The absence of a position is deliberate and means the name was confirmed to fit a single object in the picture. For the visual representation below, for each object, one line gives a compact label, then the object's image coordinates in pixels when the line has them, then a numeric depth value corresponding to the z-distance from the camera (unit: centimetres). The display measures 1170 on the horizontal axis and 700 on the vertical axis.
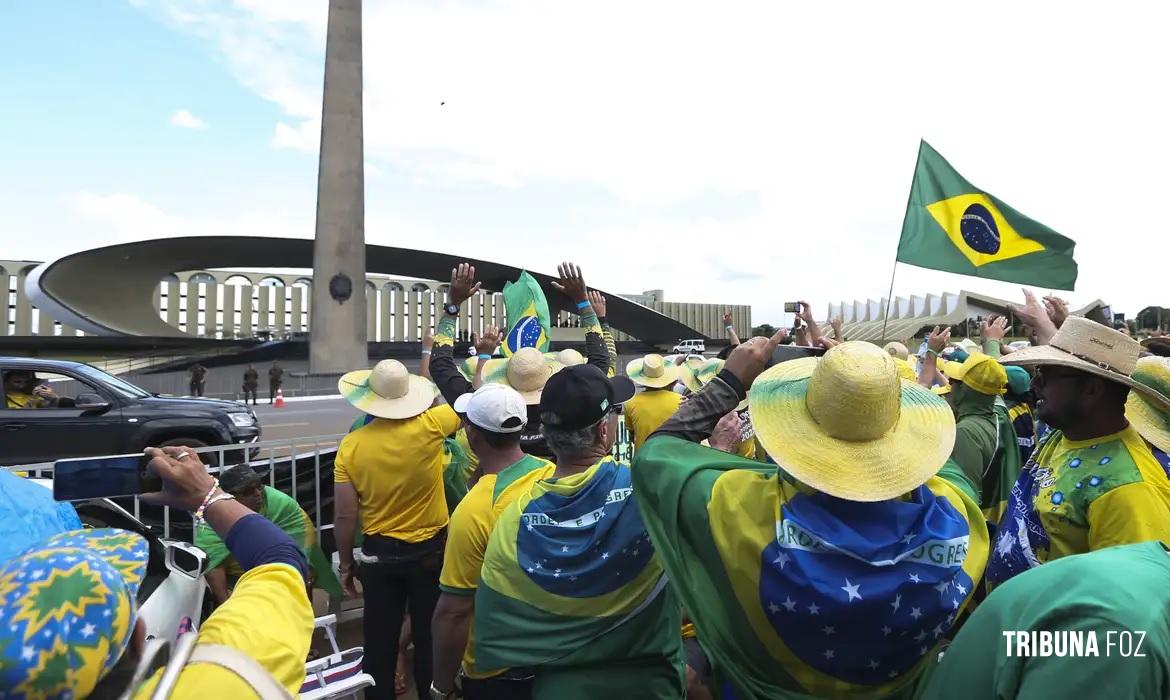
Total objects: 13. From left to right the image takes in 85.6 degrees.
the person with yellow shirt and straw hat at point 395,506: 351
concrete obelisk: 2492
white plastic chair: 255
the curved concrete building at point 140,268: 3114
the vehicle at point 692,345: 4324
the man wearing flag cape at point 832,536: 135
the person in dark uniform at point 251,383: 2341
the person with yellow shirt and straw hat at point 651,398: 521
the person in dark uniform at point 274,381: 2414
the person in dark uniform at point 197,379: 2273
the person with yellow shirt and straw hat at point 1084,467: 212
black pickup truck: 871
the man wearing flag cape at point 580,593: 196
